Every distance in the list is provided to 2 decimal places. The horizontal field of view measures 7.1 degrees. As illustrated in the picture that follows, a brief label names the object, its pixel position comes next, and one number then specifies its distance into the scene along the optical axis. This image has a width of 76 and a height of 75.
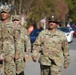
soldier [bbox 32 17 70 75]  12.38
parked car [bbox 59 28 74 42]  51.98
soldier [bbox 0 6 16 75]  12.42
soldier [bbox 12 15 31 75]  12.66
